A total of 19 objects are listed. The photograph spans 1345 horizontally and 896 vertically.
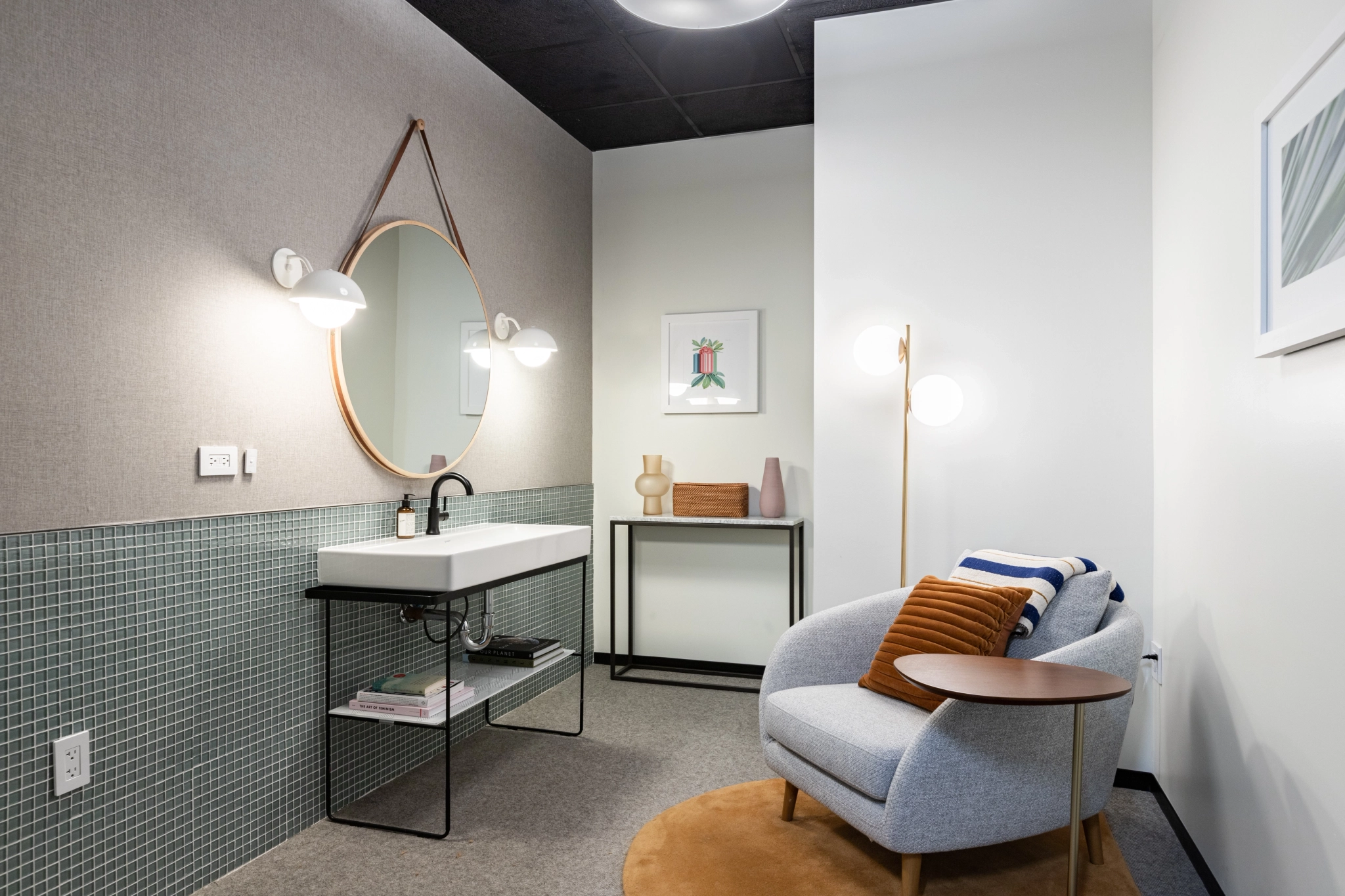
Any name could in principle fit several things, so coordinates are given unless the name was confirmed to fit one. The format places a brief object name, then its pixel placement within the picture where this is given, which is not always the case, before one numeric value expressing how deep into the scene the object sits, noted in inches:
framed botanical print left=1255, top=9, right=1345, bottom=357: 54.2
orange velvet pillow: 85.9
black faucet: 108.1
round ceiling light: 84.1
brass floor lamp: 104.7
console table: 148.3
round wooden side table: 62.8
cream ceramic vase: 158.2
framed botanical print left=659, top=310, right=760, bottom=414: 160.7
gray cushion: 88.6
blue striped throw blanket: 89.1
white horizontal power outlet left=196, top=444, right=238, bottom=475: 81.9
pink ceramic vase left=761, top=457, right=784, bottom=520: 152.8
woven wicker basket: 154.4
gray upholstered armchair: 72.1
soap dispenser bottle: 104.7
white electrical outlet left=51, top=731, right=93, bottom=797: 68.2
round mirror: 102.9
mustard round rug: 79.7
